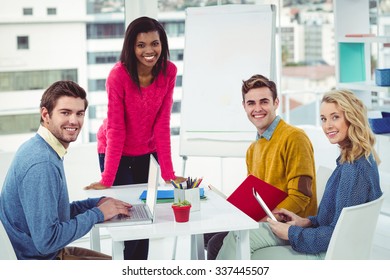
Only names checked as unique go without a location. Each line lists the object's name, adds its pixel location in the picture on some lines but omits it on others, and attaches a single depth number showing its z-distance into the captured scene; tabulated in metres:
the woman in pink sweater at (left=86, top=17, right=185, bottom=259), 3.22
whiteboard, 4.25
